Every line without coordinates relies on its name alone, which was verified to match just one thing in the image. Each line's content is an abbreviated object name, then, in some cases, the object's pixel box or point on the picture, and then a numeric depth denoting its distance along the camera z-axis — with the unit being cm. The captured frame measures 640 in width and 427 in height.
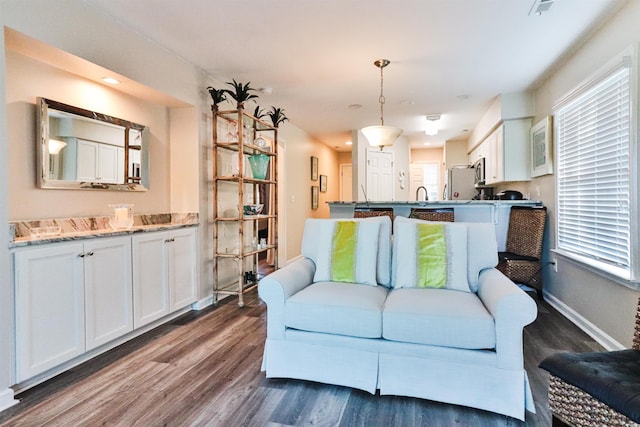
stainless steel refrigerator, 629
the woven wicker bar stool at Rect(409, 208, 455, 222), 408
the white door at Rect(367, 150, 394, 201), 678
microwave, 574
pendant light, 334
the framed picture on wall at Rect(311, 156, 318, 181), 693
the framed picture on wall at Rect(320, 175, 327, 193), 761
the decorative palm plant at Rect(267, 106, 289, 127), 425
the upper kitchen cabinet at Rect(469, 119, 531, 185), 430
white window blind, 239
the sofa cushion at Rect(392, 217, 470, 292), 228
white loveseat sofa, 171
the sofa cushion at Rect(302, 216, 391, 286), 247
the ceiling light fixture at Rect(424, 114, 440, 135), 507
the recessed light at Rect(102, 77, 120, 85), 269
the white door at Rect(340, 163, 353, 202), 904
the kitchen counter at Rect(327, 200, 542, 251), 418
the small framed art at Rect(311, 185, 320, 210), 703
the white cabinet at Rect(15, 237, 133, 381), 193
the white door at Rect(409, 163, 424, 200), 877
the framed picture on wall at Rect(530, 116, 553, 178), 361
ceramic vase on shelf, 394
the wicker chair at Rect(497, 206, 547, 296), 369
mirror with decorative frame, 237
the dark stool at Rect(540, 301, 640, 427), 119
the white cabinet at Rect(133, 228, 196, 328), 275
